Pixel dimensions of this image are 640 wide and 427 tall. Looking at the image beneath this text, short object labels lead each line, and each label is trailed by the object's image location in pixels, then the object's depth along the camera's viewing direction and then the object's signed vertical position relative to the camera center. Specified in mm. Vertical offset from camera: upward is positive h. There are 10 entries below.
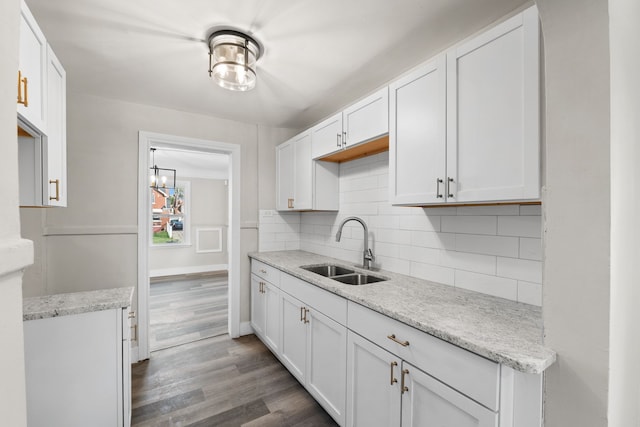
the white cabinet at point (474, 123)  1130 +433
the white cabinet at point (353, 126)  1834 +647
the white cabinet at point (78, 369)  1438 -860
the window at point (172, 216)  5965 -109
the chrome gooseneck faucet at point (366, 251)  2271 -320
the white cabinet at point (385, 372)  934 -718
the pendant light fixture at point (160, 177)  4879 +664
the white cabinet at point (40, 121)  1188 +434
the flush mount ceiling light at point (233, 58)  1627 +930
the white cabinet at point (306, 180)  2672 +318
